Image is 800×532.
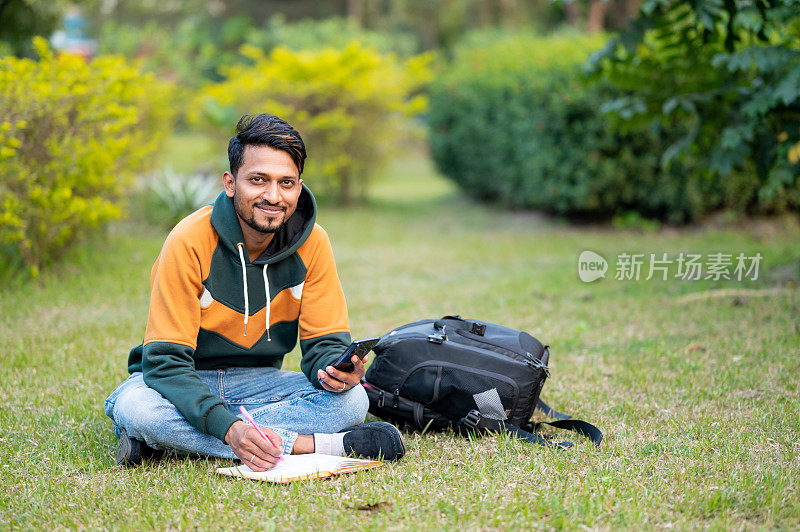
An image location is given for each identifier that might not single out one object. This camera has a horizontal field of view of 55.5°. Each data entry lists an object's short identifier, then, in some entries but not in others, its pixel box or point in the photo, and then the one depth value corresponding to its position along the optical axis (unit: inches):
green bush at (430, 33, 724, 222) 342.0
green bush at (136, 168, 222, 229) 339.9
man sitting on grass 107.7
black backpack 125.1
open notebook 105.2
